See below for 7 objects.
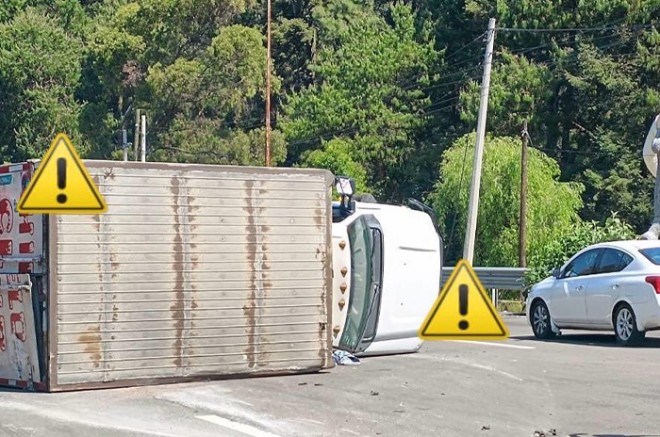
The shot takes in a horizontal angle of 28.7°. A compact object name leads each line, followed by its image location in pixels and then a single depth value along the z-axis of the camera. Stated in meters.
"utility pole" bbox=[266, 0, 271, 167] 48.44
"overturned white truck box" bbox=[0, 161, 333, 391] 12.88
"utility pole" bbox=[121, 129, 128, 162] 47.85
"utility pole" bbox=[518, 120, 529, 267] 39.81
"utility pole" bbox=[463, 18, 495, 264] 34.56
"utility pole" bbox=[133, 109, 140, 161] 54.81
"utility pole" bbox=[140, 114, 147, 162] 50.22
